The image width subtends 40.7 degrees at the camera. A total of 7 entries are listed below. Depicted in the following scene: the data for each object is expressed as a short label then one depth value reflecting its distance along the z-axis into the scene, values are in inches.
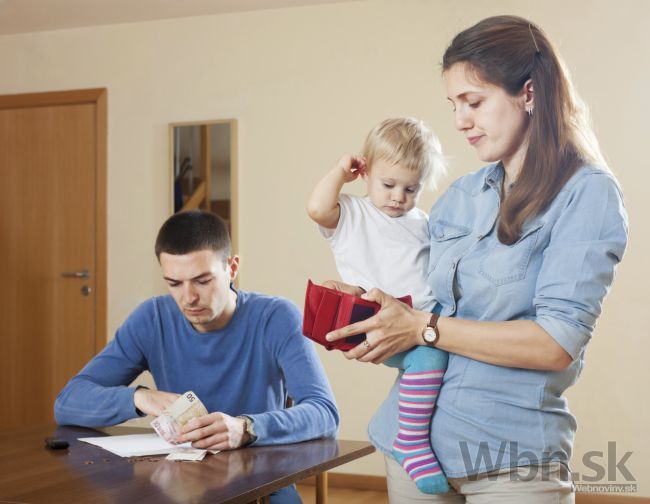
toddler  71.5
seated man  91.8
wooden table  62.0
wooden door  213.6
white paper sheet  77.2
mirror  198.1
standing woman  50.6
